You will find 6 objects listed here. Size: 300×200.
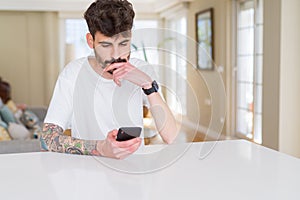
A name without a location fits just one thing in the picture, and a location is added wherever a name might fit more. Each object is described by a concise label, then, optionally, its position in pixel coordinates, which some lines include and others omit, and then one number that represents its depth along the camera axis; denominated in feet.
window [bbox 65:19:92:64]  27.07
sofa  8.72
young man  3.95
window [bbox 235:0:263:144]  16.40
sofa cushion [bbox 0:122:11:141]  10.73
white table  3.15
